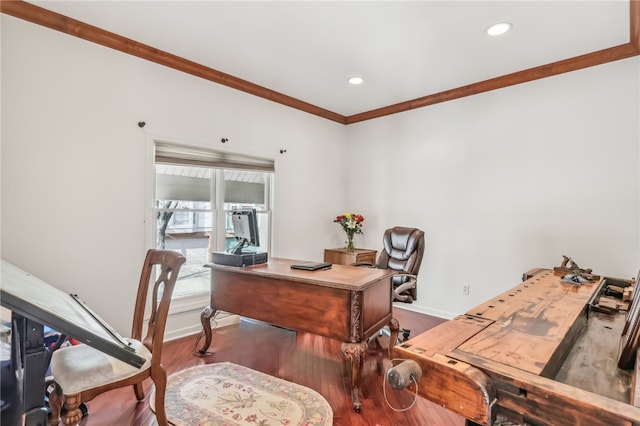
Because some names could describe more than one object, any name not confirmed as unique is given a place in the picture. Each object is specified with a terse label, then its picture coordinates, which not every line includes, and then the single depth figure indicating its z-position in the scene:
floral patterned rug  1.84
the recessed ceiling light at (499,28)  2.38
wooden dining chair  1.38
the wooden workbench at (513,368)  0.67
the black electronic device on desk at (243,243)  2.58
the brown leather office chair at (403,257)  2.83
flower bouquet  4.32
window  3.04
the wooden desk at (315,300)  1.96
